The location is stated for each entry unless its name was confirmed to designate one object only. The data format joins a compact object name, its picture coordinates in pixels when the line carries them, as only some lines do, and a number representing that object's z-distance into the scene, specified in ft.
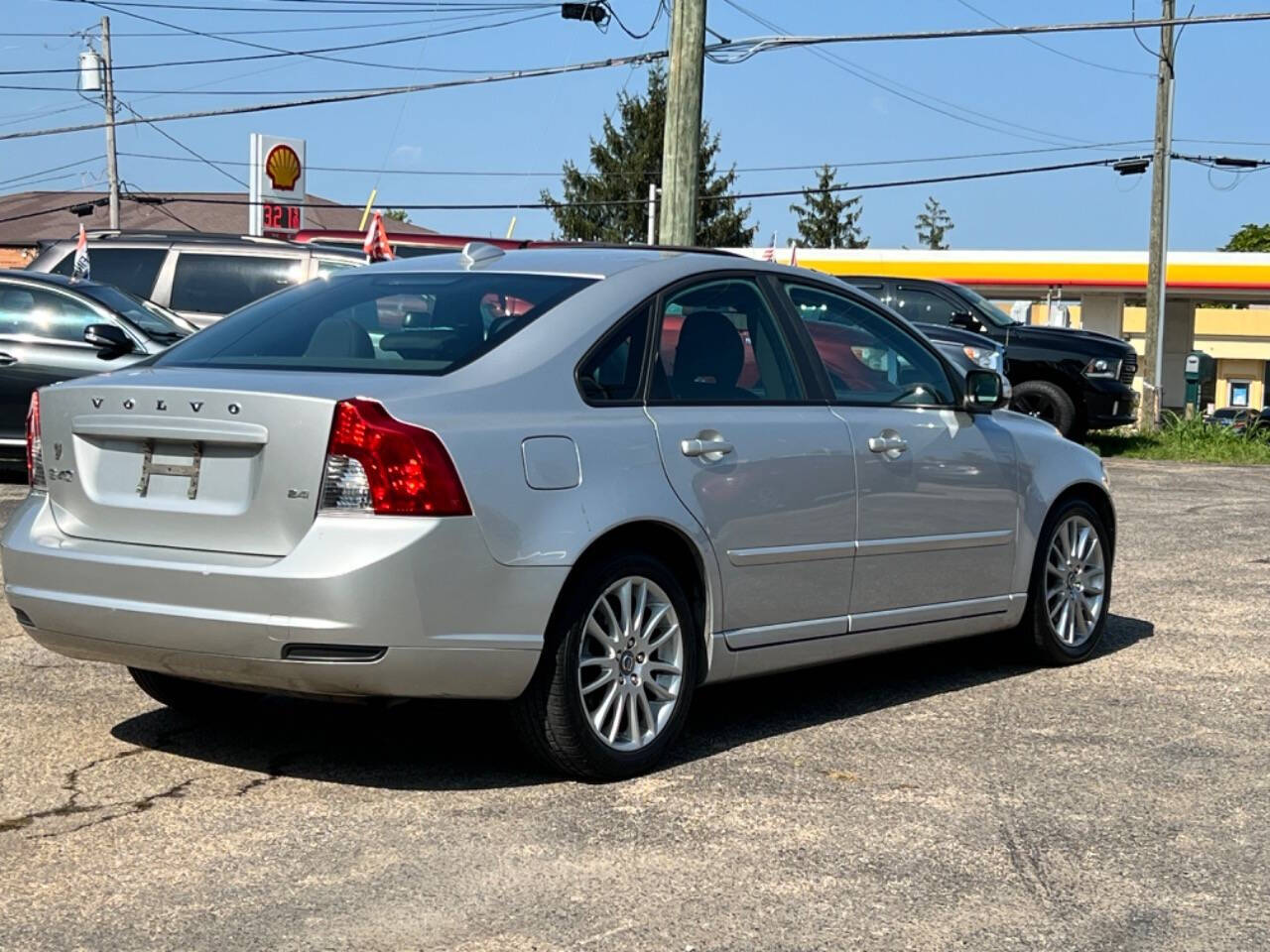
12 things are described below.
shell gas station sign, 116.26
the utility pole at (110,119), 163.63
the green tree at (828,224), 333.83
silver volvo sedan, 16.16
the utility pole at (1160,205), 95.81
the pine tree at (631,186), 269.44
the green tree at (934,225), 364.79
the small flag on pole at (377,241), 63.16
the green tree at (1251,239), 330.75
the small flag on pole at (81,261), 52.54
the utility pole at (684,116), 51.39
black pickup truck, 61.98
